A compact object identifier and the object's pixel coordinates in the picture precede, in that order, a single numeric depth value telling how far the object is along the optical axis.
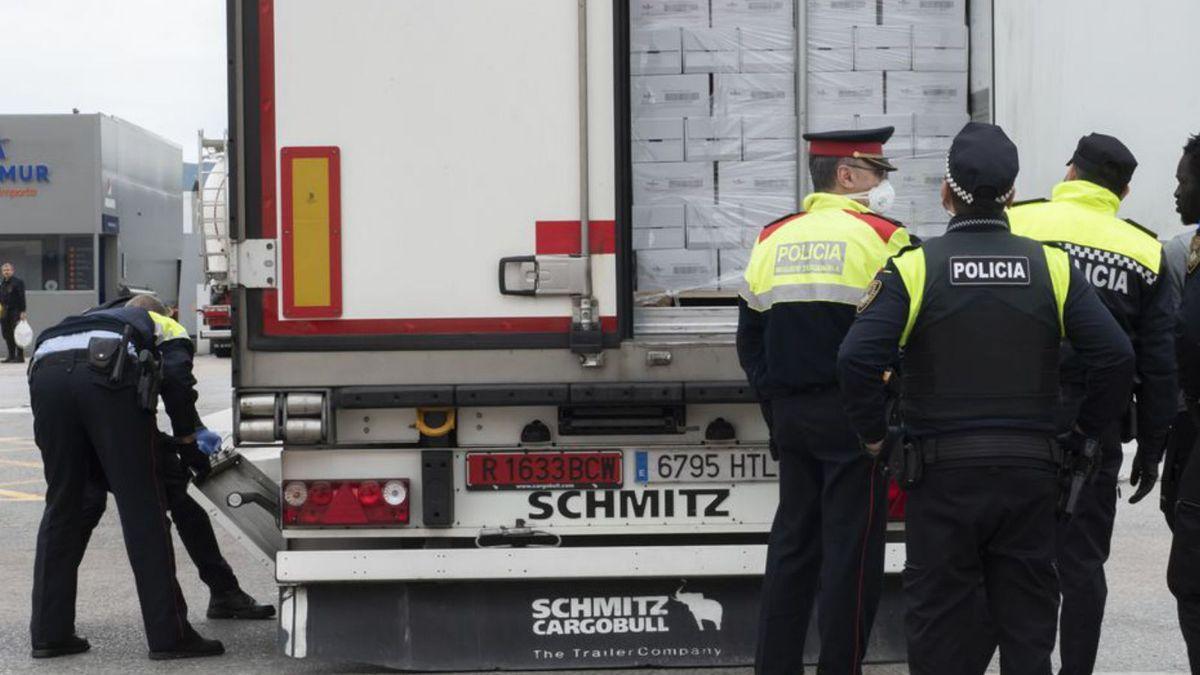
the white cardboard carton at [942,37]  13.05
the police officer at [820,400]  11.17
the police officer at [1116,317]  11.05
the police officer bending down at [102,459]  14.09
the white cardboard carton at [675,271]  12.91
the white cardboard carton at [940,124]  13.13
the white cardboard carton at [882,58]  13.04
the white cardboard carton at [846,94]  13.02
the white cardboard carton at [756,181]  13.00
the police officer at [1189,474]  10.82
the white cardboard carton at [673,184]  12.86
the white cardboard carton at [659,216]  12.86
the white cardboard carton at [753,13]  12.88
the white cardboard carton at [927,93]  13.09
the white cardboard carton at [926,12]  13.05
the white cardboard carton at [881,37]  13.03
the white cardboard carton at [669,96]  12.84
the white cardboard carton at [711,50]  12.86
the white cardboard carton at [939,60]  13.05
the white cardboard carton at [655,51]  12.77
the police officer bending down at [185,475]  14.24
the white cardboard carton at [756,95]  12.97
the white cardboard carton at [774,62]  13.02
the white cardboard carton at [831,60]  13.03
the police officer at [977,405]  9.42
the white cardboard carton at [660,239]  12.88
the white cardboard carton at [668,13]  12.75
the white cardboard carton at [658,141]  12.83
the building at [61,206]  72.56
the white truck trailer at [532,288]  11.59
